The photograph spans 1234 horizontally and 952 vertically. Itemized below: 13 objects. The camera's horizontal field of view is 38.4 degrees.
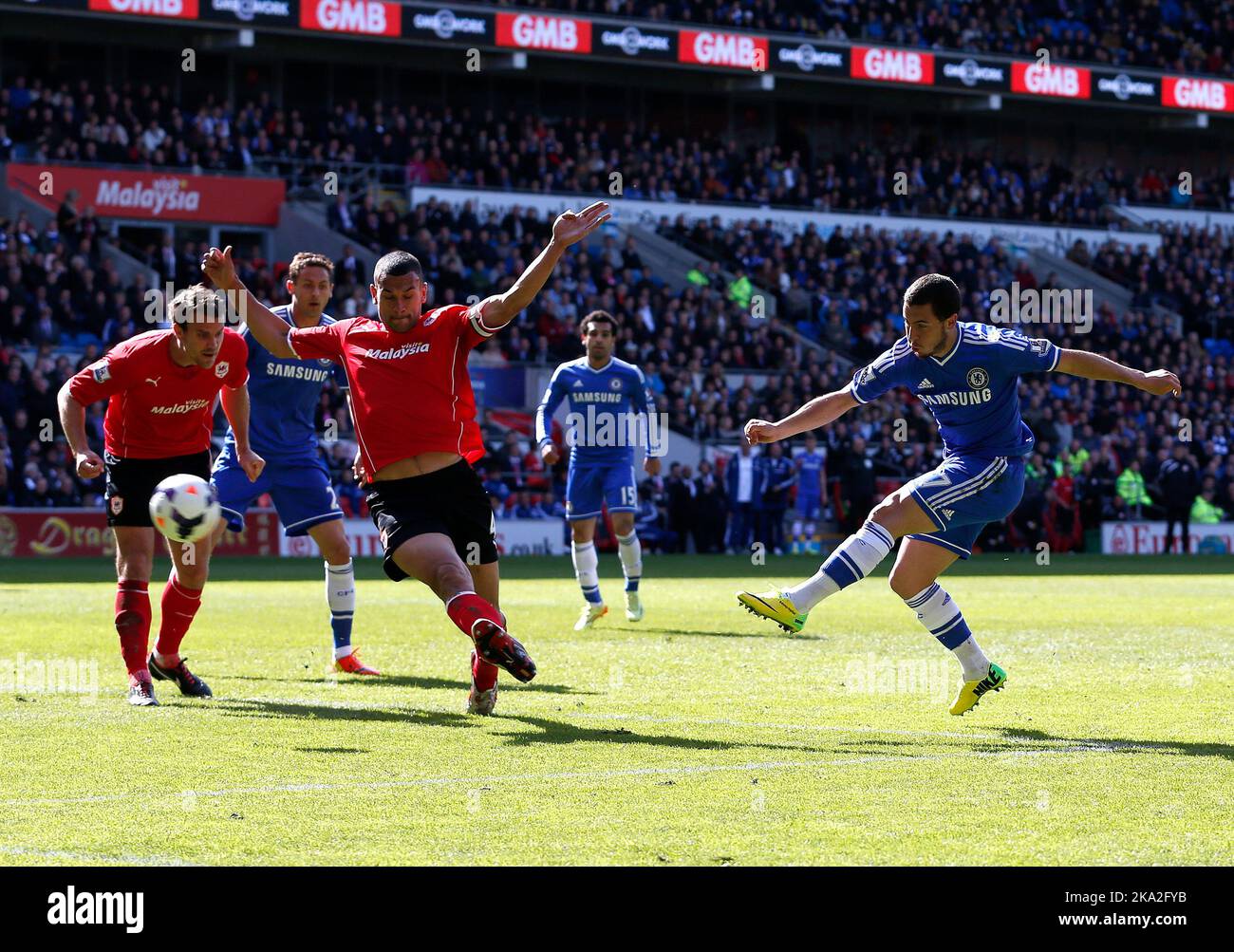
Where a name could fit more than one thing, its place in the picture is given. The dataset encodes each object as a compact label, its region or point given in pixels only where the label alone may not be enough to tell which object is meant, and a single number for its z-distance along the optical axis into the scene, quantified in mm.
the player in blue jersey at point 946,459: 8750
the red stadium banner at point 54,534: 27344
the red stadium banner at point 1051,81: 49656
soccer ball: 8398
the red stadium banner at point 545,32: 42438
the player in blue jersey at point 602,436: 15664
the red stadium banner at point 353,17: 40156
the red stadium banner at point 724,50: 45094
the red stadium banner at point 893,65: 47438
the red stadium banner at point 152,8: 37312
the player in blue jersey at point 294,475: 11164
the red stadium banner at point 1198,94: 52062
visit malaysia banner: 35625
